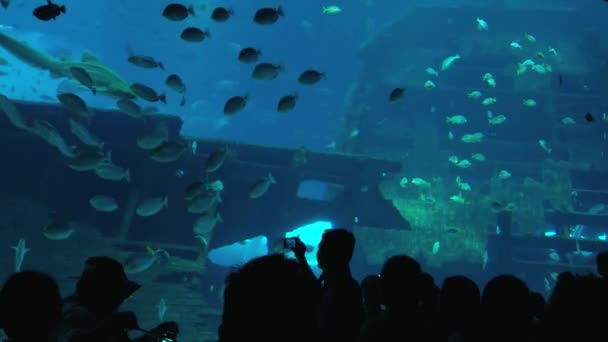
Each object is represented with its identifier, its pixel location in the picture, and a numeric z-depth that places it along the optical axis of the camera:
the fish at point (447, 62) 17.77
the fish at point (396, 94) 8.95
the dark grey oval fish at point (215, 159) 7.69
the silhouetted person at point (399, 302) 2.50
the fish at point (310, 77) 8.02
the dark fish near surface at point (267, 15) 7.52
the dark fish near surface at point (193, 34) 7.72
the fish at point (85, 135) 8.02
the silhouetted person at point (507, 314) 2.59
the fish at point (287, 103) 7.74
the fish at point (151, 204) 8.41
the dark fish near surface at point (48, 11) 5.73
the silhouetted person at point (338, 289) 2.83
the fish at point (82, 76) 7.59
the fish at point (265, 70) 7.83
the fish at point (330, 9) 14.74
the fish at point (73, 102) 7.50
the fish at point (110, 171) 8.20
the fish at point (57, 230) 7.46
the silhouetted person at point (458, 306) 2.81
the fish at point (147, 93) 7.65
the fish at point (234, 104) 7.75
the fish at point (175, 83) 7.88
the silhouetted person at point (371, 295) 3.32
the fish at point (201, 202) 7.95
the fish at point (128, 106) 7.96
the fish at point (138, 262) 7.58
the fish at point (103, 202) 8.12
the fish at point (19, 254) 7.29
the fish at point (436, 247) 14.40
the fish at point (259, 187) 8.68
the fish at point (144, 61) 7.74
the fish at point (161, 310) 7.40
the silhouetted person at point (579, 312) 2.42
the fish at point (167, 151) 7.37
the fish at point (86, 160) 7.42
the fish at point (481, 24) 16.52
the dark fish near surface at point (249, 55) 7.61
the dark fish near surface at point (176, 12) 7.32
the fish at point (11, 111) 8.13
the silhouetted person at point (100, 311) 2.02
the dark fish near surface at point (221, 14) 7.55
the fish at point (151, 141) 7.81
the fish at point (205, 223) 8.79
